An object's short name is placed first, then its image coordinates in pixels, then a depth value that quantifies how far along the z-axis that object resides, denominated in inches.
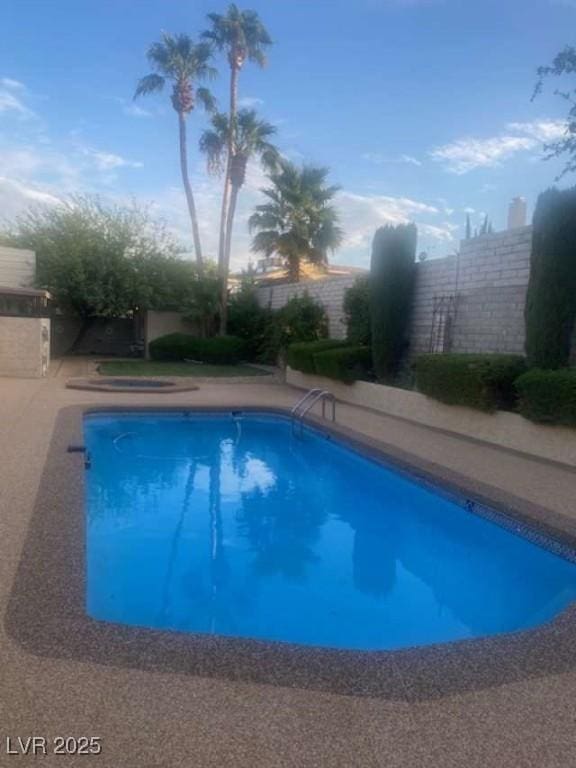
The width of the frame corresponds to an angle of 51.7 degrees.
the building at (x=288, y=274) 1067.5
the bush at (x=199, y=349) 871.7
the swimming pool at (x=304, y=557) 191.8
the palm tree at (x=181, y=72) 990.4
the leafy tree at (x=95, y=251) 858.8
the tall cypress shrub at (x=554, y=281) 365.7
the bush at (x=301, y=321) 754.9
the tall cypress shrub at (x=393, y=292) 541.3
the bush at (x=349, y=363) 576.4
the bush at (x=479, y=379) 386.0
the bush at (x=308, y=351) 640.4
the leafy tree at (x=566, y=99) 414.9
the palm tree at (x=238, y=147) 998.4
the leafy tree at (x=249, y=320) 923.4
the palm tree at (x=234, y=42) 961.5
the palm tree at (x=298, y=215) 992.2
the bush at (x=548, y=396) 328.2
